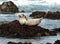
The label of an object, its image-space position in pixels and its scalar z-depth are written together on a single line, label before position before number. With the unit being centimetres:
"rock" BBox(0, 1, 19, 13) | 4103
